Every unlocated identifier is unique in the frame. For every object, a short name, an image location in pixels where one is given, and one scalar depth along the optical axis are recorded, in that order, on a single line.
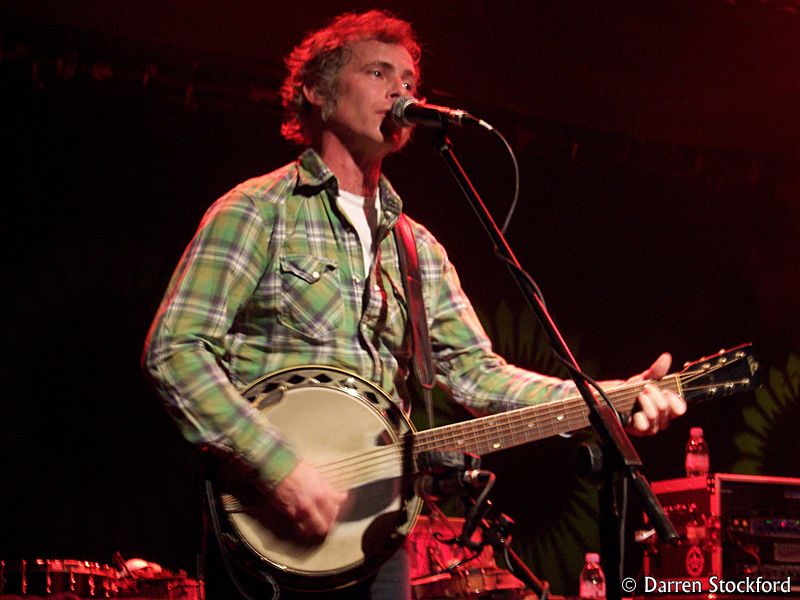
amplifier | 5.17
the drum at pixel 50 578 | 4.45
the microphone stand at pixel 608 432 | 1.96
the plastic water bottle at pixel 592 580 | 6.20
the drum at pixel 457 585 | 4.91
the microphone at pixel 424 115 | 2.51
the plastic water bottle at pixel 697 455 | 6.62
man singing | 2.55
